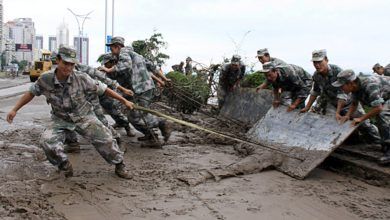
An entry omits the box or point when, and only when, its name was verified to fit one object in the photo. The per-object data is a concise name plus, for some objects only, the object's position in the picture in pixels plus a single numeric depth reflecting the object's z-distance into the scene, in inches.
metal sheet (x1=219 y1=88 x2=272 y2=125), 321.4
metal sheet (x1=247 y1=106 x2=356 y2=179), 205.0
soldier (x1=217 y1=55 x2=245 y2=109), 343.2
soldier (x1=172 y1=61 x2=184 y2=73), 621.9
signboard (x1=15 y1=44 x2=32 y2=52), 2176.7
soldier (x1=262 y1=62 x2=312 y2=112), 257.3
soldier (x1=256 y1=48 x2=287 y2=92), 295.0
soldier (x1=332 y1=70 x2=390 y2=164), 198.8
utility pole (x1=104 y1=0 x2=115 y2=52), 1050.8
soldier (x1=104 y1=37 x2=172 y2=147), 263.6
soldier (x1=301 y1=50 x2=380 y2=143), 227.1
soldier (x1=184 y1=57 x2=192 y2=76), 543.6
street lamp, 1086.1
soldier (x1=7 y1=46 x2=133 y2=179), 184.2
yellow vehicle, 1189.1
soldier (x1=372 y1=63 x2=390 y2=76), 397.8
